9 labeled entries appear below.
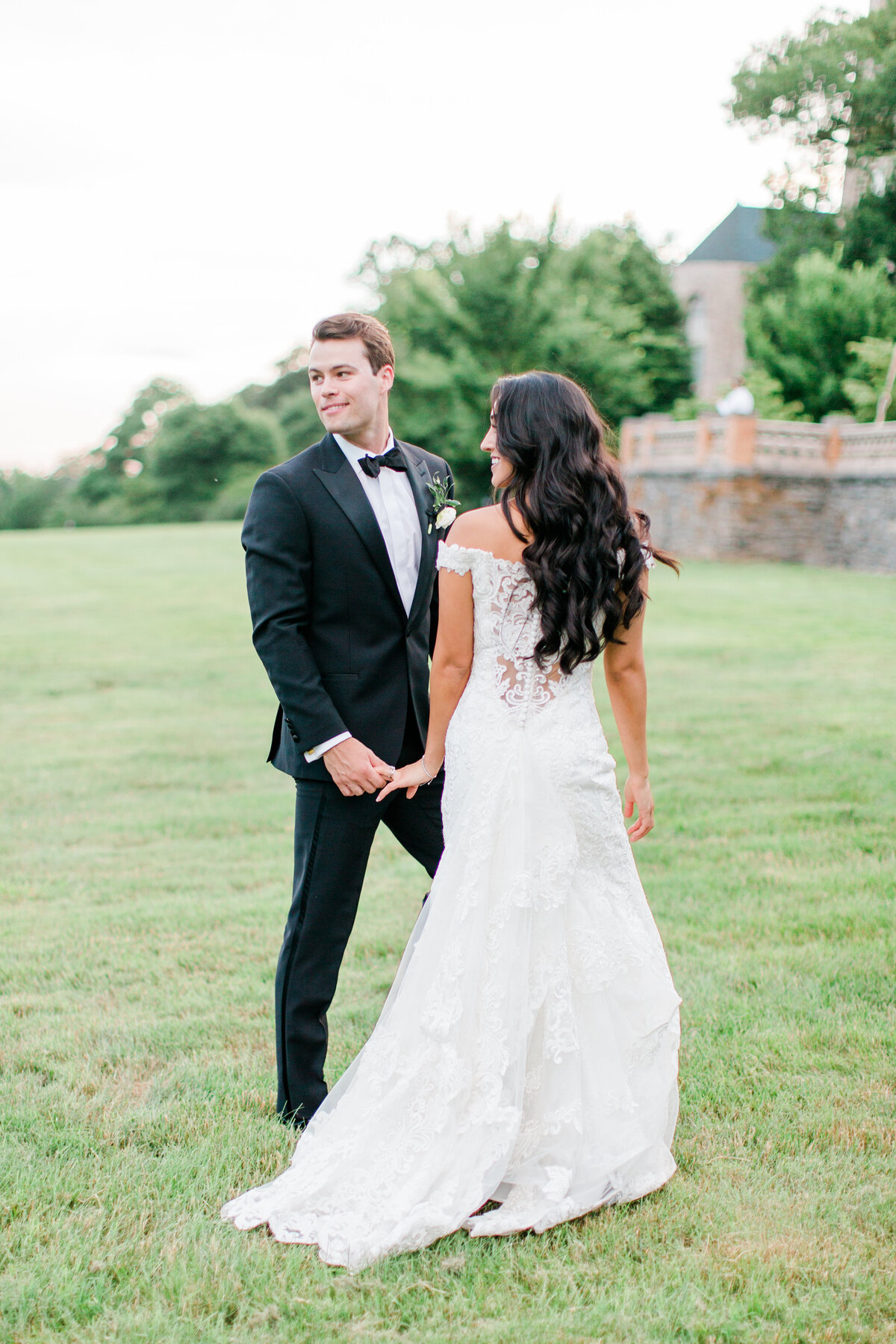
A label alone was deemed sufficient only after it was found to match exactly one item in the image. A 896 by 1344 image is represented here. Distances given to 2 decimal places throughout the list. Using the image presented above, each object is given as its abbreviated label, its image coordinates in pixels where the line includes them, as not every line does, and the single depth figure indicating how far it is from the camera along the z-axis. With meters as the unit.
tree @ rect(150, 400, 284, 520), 62.84
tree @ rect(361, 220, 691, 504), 39.19
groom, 3.11
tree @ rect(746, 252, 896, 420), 29.20
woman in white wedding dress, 2.78
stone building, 44.53
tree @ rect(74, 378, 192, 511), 73.75
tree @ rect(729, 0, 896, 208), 25.33
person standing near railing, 25.91
